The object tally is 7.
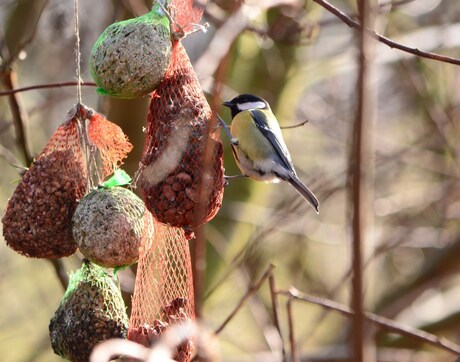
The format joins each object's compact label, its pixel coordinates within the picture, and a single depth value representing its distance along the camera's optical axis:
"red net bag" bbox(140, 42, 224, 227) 4.33
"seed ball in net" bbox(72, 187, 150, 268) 4.16
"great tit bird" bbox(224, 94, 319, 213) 5.95
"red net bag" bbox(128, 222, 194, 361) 4.45
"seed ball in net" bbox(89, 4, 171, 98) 4.18
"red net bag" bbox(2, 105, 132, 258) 4.38
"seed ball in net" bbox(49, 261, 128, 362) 4.36
